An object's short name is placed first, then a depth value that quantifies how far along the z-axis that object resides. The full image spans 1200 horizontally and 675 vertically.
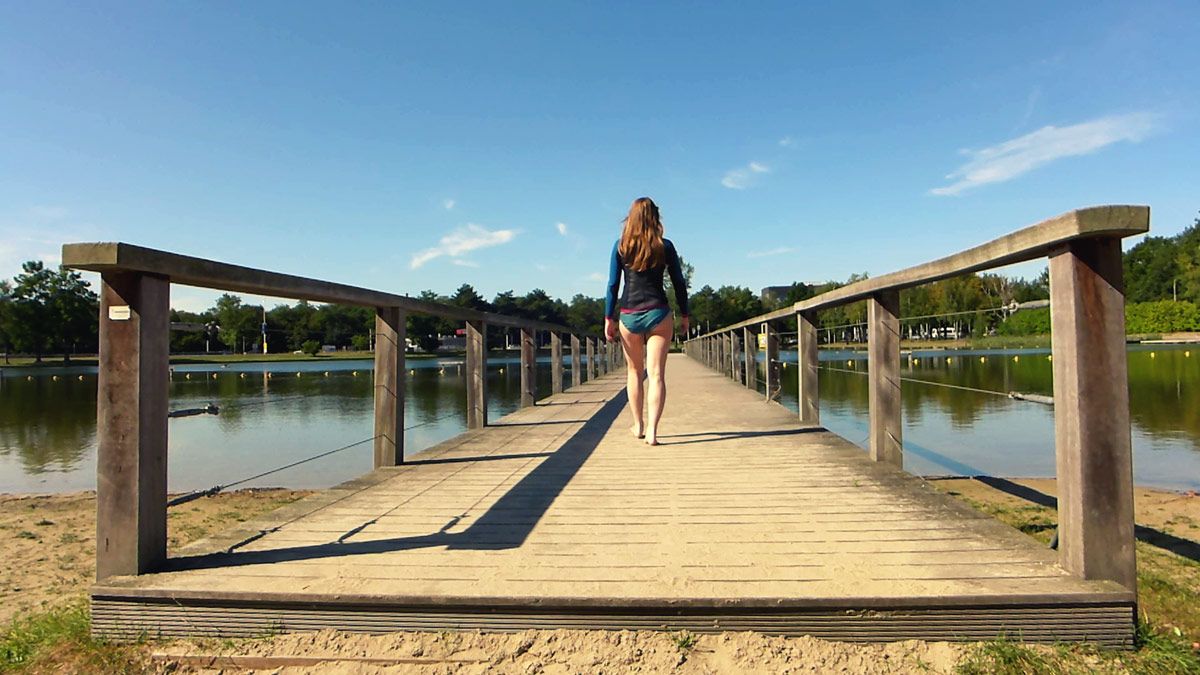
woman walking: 3.91
